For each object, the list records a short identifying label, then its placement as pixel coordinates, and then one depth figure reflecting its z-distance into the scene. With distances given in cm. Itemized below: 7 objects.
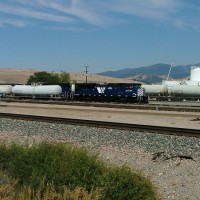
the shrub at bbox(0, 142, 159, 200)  905
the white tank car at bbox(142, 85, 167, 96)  6852
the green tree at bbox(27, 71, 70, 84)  12988
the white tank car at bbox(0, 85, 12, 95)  7956
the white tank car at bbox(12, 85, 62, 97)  6800
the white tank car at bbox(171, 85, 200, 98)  6444
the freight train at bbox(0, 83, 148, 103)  5869
